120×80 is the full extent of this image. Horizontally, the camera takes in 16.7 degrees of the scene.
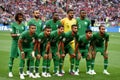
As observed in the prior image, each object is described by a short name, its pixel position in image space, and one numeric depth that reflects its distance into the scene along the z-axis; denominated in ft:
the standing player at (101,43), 49.60
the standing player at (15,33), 47.67
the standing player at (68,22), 51.69
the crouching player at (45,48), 47.07
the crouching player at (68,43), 48.62
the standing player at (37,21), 49.21
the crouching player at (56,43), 47.73
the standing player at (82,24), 52.29
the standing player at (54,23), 50.16
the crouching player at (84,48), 49.56
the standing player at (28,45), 45.60
